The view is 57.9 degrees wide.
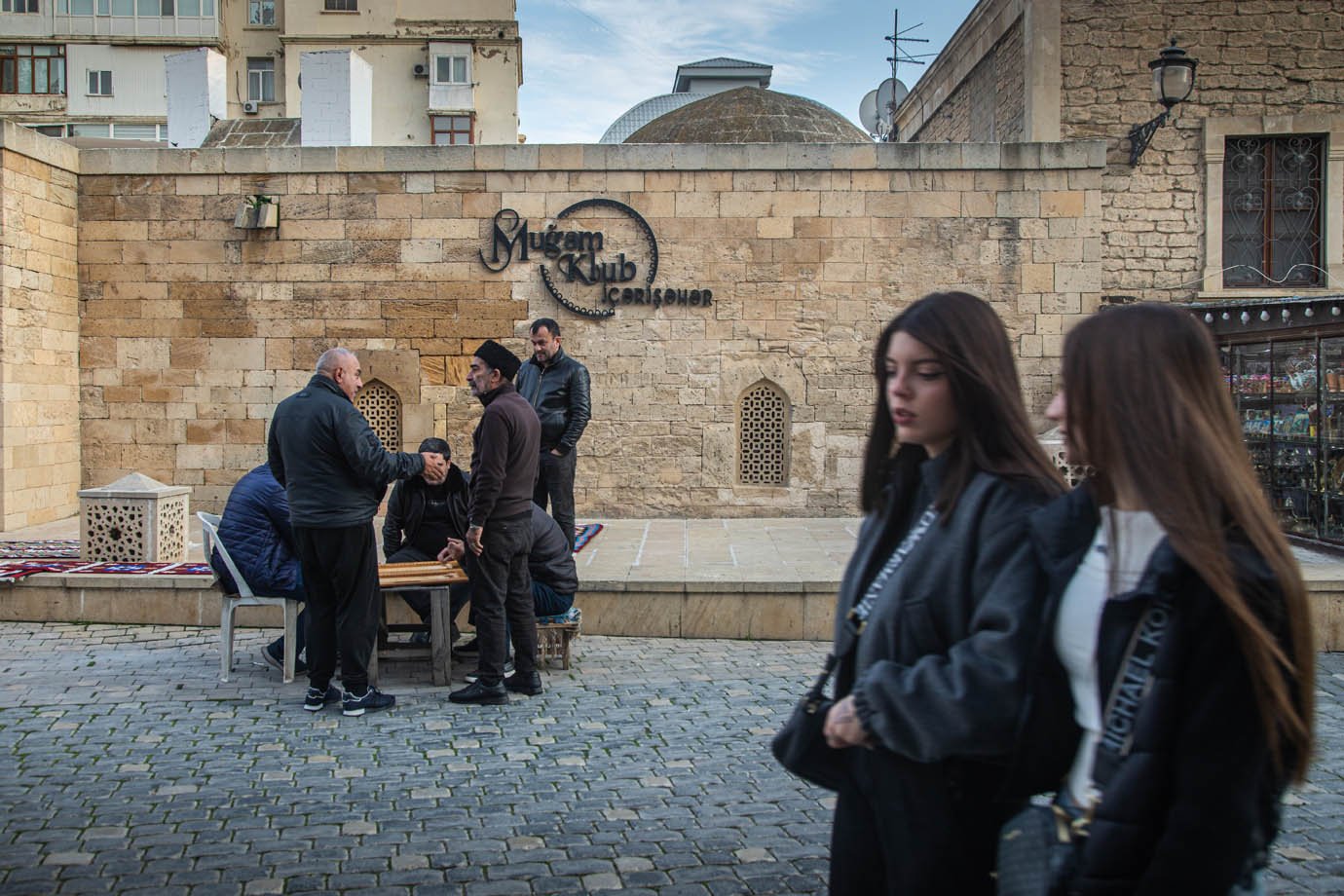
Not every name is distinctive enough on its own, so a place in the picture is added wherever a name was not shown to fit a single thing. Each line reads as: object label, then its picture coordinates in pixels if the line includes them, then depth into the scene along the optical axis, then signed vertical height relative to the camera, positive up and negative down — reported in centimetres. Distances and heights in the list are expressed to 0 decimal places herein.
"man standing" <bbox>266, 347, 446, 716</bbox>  591 -49
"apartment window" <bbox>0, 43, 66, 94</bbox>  4153 +1153
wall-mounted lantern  1208 +337
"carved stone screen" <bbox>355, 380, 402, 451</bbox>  1338 -2
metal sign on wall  1312 +171
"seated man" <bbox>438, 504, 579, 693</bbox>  682 -89
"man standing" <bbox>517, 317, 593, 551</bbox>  848 +6
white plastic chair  666 -112
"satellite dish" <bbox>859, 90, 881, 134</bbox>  2379 +590
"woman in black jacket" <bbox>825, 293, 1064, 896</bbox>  209 -37
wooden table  664 -104
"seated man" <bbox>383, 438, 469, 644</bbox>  720 -67
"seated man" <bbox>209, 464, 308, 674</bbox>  660 -72
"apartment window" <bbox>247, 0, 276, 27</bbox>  4288 +1387
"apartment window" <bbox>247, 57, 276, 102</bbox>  4275 +1156
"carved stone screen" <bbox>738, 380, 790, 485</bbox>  1322 -18
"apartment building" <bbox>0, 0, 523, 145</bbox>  4078 +1179
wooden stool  709 -136
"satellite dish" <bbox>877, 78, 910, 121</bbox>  2262 +596
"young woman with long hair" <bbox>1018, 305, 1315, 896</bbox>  178 -33
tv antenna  2243 +591
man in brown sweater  617 -48
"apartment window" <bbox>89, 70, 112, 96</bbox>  4122 +1089
